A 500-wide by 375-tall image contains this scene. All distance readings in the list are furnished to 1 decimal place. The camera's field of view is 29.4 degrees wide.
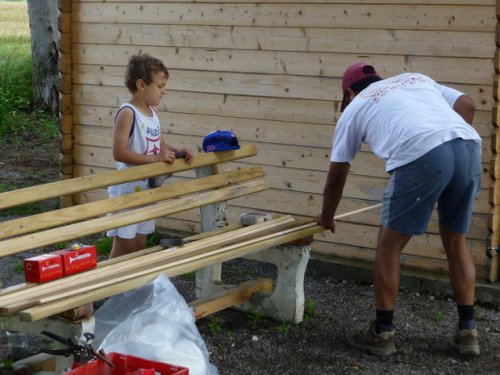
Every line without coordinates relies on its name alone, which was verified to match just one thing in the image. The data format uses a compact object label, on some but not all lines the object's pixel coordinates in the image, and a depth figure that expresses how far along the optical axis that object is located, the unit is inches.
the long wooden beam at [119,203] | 186.4
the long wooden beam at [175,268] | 161.3
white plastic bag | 164.7
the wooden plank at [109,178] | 186.4
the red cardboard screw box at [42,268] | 177.0
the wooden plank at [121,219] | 181.2
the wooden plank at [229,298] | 219.6
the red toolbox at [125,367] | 155.9
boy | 223.1
